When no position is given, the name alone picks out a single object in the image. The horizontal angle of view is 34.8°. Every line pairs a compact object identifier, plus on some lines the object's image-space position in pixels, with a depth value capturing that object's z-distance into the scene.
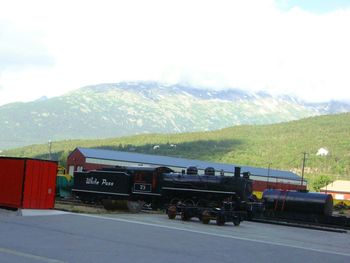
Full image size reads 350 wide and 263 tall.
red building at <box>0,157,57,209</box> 22.64
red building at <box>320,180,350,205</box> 117.44
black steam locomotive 28.91
